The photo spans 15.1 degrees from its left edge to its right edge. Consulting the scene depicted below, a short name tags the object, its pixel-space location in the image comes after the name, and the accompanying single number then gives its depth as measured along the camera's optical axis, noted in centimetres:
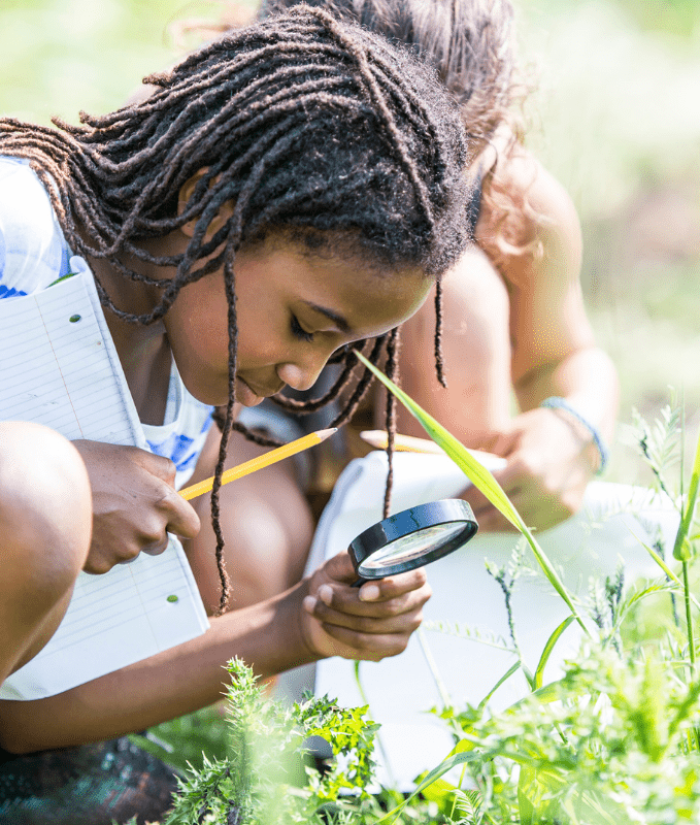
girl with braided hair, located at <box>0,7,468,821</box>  168
